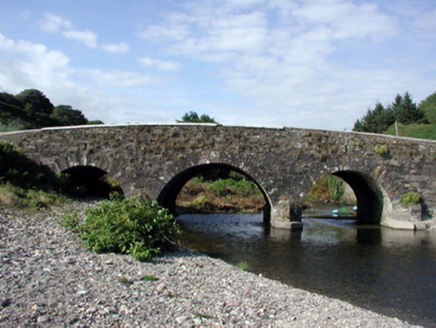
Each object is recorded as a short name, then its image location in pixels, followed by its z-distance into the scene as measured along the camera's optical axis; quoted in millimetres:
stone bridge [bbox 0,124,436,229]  14656
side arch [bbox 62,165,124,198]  15625
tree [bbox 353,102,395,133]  40125
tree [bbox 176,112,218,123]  35969
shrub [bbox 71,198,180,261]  7684
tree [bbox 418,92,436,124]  46588
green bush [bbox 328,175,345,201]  27125
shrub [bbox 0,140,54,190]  12711
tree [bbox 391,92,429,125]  38825
